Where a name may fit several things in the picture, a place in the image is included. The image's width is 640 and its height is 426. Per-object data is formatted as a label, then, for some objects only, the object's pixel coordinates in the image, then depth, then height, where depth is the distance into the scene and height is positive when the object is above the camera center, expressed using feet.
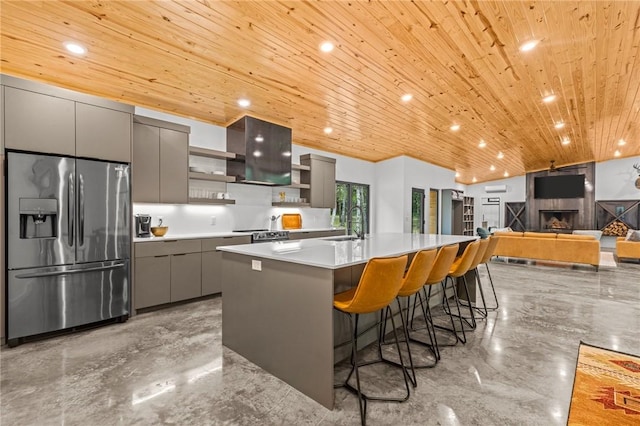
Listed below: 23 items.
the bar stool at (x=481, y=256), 10.97 -1.59
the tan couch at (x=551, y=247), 21.56 -2.58
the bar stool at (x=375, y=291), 6.11 -1.64
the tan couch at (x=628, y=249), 23.86 -2.89
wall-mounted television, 35.86 +3.27
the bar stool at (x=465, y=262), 9.97 -1.66
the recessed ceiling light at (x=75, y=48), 9.36 +5.26
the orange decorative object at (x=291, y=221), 19.97 -0.51
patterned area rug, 6.08 -4.11
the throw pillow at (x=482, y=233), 25.12 -1.67
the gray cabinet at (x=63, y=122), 9.39 +3.13
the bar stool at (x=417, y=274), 7.42 -1.54
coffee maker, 13.34 -0.56
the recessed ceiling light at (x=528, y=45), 10.11 +5.72
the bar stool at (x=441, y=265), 8.59 -1.51
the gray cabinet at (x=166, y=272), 12.17 -2.49
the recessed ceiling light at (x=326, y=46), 9.82 +5.54
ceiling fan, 34.63 +5.42
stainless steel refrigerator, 9.32 -0.98
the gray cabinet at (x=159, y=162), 12.86 +2.33
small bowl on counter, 13.55 -0.75
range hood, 16.06 +3.45
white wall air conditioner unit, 41.70 +3.50
